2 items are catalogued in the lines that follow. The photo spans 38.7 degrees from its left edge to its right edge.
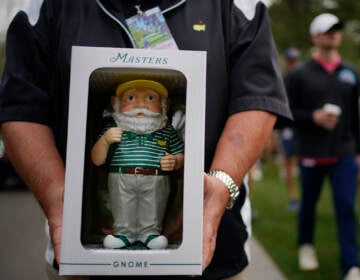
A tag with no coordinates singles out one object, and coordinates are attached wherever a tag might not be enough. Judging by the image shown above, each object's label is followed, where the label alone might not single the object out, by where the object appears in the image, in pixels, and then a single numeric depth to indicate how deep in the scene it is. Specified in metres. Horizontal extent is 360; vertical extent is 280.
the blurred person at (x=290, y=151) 6.20
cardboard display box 1.00
